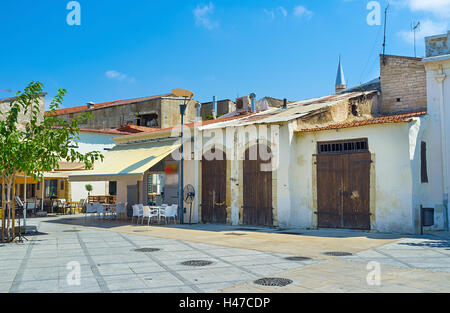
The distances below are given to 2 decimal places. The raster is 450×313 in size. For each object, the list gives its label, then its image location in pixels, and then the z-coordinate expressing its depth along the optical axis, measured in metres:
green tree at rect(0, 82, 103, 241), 9.43
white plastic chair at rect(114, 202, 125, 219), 17.09
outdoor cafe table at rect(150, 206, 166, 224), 15.11
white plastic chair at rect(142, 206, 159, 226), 14.70
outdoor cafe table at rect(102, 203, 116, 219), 17.42
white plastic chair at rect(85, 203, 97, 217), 17.44
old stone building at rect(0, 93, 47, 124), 22.55
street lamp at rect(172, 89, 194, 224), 15.38
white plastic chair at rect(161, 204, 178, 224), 14.82
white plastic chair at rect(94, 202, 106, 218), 17.02
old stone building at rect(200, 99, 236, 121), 37.56
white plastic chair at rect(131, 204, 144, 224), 15.17
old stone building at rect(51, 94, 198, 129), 38.31
